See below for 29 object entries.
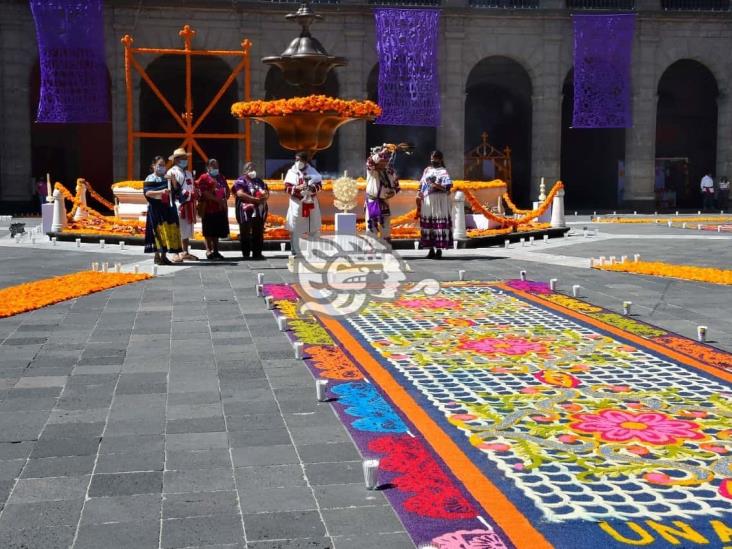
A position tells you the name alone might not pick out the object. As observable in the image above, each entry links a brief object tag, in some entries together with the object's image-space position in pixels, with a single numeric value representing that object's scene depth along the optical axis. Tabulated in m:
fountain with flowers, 17.59
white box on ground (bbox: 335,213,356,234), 17.39
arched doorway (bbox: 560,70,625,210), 35.62
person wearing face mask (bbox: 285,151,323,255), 14.66
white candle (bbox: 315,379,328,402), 6.54
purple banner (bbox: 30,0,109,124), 26.67
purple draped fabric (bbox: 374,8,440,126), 28.72
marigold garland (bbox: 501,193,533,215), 22.05
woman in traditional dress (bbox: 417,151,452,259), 15.28
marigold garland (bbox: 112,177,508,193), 18.95
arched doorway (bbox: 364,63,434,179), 34.44
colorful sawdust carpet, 4.49
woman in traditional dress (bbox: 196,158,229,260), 15.37
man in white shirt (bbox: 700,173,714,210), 32.50
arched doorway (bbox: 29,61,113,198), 31.77
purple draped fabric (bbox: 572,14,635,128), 29.86
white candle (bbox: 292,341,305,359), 7.89
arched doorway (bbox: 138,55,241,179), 33.66
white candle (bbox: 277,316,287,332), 9.03
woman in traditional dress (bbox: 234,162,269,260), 15.30
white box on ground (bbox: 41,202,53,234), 20.77
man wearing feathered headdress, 14.86
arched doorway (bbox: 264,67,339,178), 33.81
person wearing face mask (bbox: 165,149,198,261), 14.92
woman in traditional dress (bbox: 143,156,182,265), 14.15
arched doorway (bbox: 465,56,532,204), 35.09
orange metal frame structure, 19.34
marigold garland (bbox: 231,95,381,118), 17.47
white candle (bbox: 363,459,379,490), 4.81
